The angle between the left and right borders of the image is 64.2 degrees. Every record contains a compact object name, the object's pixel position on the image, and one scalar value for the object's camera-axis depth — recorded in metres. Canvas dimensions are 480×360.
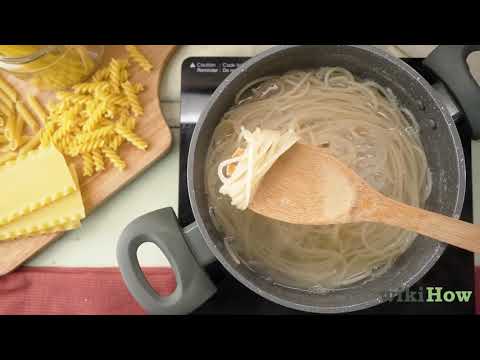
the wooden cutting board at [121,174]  0.39
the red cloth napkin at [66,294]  0.39
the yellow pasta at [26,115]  0.40
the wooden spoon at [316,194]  0.30
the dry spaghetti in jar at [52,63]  0.35
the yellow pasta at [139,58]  0.40
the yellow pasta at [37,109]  0.40
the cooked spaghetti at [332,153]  0.36
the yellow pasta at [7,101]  0.40
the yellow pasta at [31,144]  0.40
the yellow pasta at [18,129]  0.40
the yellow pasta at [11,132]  0.39
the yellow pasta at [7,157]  0.40
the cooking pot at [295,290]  0.31
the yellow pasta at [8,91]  0.40
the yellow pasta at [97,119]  0.39
